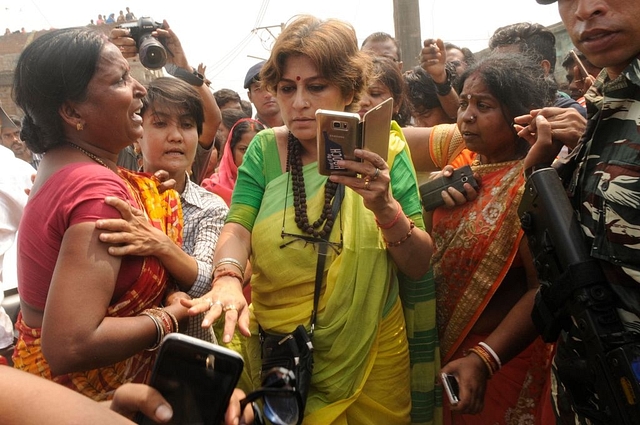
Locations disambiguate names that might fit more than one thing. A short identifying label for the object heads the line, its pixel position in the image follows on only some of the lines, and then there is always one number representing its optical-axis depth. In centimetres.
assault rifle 126
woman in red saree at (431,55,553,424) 202
